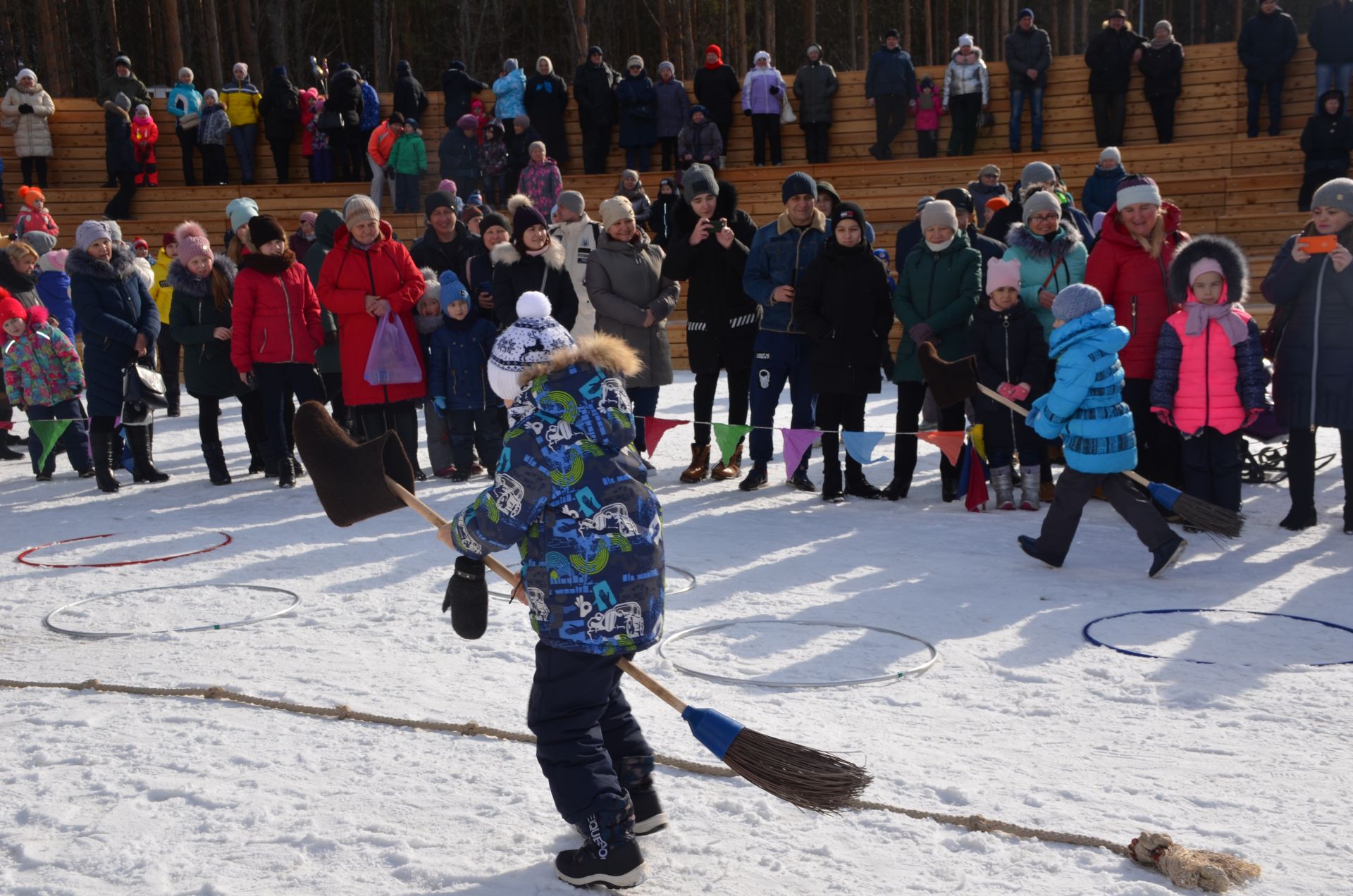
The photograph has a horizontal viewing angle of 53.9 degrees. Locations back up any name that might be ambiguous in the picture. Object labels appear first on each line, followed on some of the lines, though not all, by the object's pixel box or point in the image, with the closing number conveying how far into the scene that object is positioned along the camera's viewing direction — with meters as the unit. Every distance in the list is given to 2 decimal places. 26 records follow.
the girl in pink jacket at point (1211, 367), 7.35
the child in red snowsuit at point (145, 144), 22.14
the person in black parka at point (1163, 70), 18.89
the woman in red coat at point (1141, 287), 8.02
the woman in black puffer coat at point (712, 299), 9.27
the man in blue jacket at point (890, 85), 20.42
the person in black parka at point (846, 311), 8.50
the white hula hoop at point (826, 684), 5.09
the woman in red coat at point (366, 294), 9.21
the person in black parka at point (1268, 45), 18.36
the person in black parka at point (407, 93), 21.92
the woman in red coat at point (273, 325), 9.32
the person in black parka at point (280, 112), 21.69
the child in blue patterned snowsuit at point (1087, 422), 6.72
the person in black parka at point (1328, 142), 16.73
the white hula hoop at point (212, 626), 6.13
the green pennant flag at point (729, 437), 9.07
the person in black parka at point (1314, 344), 7.30
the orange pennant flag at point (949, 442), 8.31
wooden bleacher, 18.78
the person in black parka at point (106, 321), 9.66
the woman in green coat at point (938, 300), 8.43
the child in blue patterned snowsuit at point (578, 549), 3.54
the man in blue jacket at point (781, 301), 8.89
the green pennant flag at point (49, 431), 10.25
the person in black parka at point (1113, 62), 19.09
